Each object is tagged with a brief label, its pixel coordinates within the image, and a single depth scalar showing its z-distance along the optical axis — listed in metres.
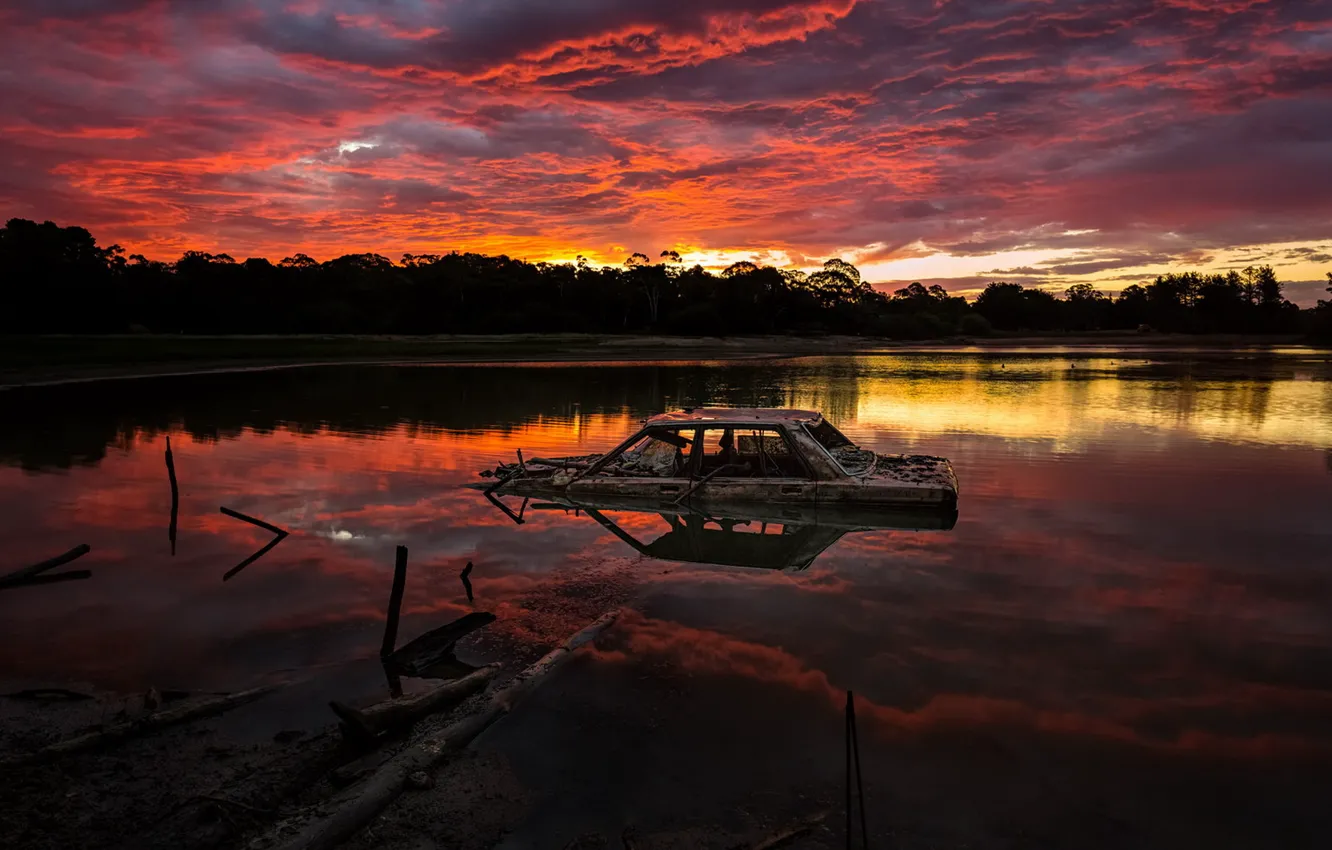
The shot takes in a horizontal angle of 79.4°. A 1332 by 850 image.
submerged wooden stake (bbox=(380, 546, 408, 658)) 6.83
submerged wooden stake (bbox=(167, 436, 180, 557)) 12.03
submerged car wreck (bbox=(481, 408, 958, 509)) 11.67
